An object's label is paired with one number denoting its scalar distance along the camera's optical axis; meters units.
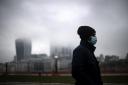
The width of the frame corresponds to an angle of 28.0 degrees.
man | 3.01
